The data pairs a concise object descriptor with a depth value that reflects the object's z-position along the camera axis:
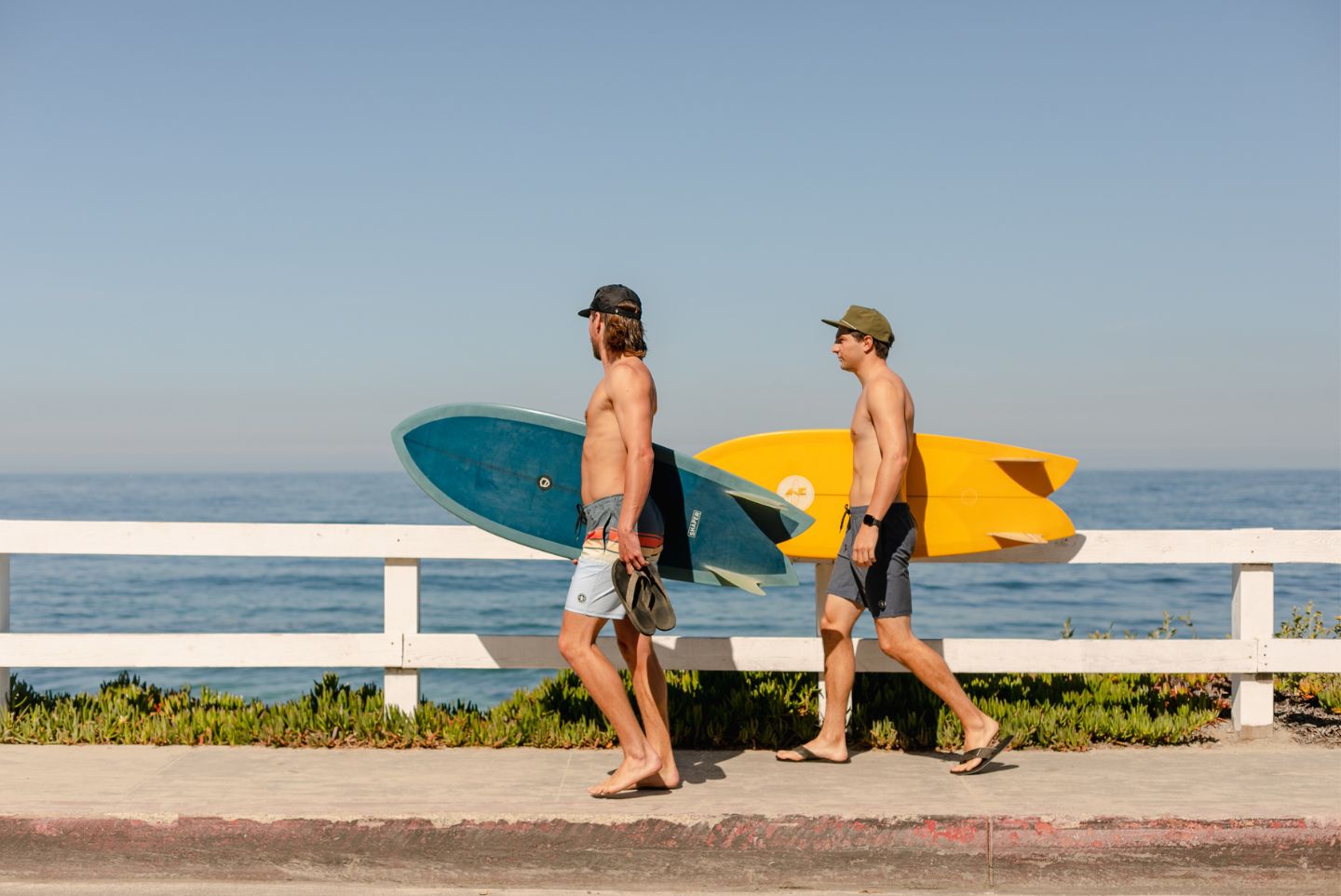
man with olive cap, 5.20
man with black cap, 4.77
